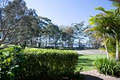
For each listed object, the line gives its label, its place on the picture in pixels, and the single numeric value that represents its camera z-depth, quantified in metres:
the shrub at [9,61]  1.28
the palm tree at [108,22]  4.94
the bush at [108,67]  4.20
